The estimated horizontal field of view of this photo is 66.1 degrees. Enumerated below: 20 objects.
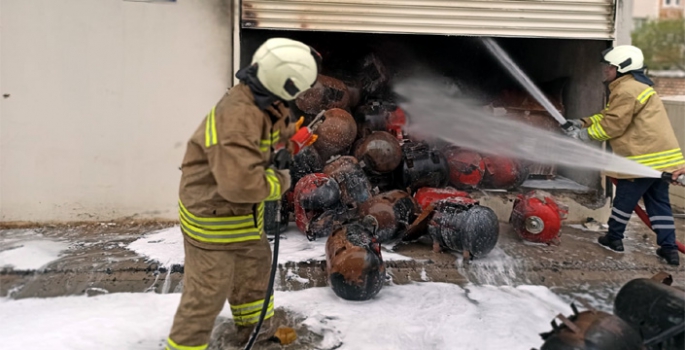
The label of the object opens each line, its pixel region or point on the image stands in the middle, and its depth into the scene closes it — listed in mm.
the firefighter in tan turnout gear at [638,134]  4918
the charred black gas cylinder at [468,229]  4652
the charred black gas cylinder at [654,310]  2938
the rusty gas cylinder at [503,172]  6184
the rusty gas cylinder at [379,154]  5715
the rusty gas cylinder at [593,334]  2652
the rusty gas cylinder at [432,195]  5441
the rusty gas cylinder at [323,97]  6211
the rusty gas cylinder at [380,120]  6344
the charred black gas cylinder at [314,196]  4980
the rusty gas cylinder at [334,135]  5844
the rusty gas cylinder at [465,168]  6000
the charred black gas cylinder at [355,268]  3830
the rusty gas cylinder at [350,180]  5289
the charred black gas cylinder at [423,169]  5754
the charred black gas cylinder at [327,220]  5074
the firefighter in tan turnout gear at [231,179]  2729
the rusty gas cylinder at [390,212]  5078
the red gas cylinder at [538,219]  5227
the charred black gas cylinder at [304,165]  5633
